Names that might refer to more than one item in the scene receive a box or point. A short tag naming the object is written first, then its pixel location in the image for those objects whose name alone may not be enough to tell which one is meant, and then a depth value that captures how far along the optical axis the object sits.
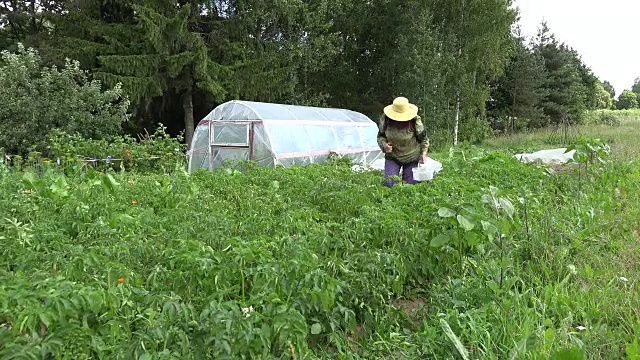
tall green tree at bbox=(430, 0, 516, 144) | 17.48
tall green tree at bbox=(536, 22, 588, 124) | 26.80
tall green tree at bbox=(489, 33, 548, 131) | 25.41
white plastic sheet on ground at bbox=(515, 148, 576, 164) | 8.53
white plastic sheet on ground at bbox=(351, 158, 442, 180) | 8.67
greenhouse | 9.20
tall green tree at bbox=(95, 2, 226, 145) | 13.36
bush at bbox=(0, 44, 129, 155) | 10.45
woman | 5.73
